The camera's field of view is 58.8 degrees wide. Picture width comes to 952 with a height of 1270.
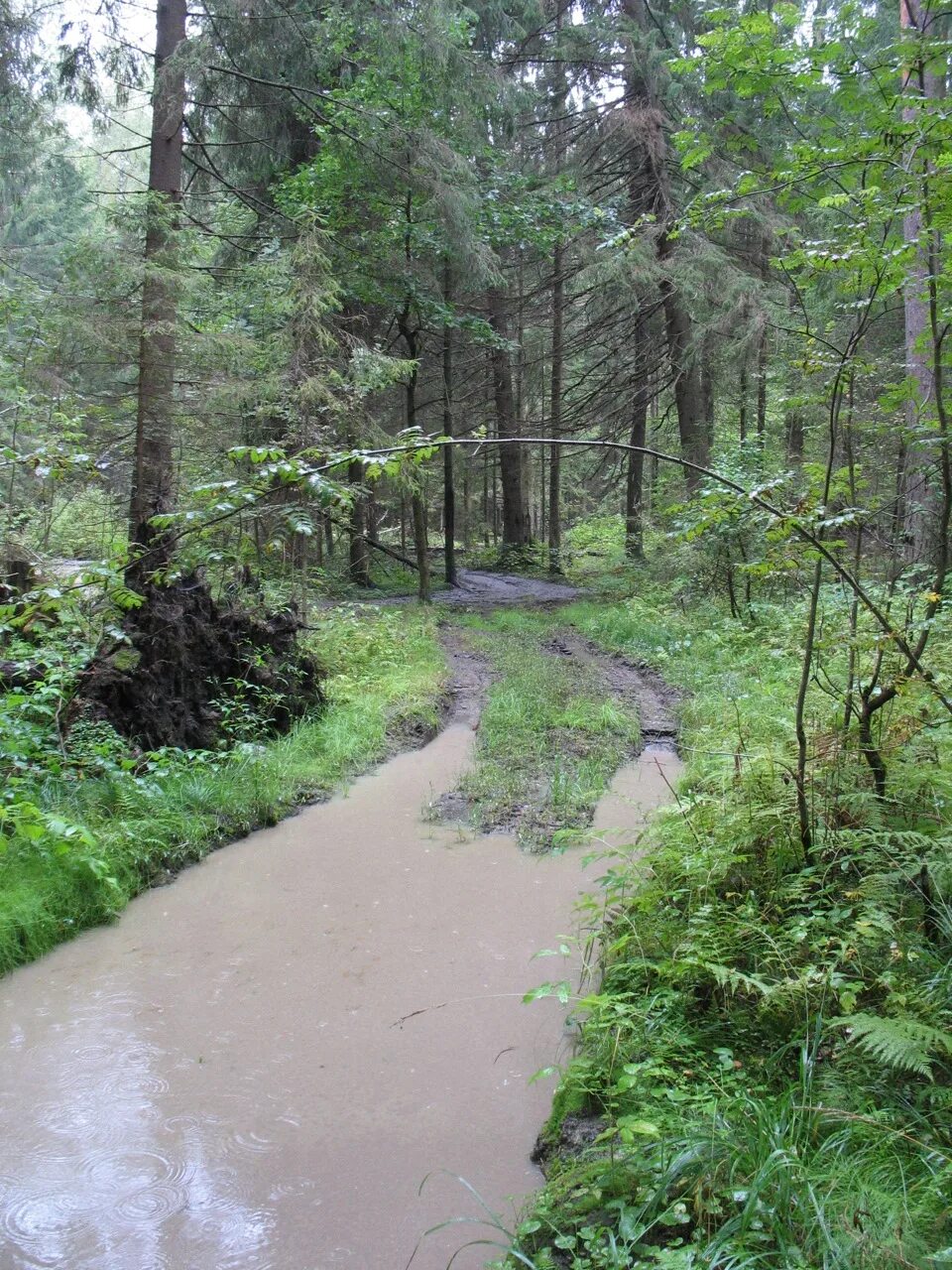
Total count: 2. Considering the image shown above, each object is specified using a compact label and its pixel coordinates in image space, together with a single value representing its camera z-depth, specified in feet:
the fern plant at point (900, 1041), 7.64
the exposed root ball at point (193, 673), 20.62
